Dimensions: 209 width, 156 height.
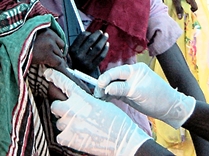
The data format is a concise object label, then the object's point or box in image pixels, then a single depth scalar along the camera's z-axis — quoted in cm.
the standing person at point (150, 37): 138
